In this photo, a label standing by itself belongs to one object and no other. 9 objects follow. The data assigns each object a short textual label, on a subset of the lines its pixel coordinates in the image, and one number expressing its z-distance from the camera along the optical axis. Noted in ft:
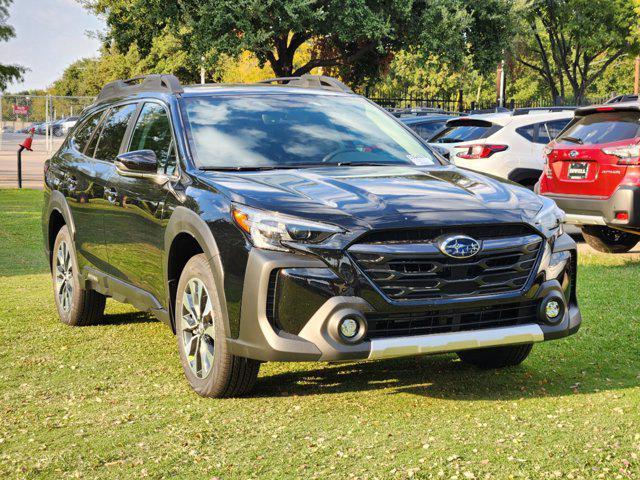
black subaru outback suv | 15.97
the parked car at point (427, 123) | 53.42
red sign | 129.49
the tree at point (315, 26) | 87.66
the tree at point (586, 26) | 115.65
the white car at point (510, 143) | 45.88
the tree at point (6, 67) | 115.96
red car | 34.35
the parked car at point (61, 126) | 150.61
